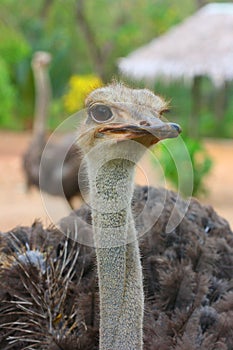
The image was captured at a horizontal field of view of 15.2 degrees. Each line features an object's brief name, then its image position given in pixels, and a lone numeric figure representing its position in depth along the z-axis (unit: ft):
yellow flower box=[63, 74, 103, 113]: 54.08
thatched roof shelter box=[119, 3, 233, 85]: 34.42
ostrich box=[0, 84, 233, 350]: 5.23
